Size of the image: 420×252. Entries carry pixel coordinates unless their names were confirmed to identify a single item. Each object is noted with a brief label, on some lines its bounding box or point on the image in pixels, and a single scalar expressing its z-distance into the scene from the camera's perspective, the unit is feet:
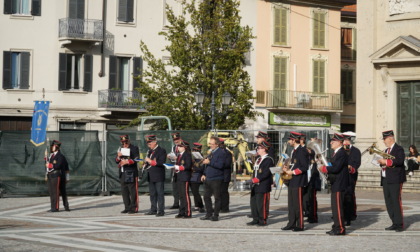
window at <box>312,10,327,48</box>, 173.27
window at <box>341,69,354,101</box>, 180.45
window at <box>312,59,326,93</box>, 172.65
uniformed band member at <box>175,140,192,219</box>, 67.72
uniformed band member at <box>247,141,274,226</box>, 61.31
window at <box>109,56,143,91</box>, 149.07
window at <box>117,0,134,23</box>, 149.79
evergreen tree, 132.77
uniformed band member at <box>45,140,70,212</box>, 73.61
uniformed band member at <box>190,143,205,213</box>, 74.64
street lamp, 121.08
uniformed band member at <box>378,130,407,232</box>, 58.59
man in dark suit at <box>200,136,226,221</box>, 65.26
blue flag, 92.22
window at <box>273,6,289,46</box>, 168.66
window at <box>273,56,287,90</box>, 168.14
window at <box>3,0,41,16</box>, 141.69
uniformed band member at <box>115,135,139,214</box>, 71.26
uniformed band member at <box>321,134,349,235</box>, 56.70
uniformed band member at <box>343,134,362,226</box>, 63.10
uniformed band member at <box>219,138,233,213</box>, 67.62
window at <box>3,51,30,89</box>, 141.90
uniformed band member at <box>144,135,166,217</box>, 69.46
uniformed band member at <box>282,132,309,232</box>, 58.44
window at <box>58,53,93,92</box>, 146.10
